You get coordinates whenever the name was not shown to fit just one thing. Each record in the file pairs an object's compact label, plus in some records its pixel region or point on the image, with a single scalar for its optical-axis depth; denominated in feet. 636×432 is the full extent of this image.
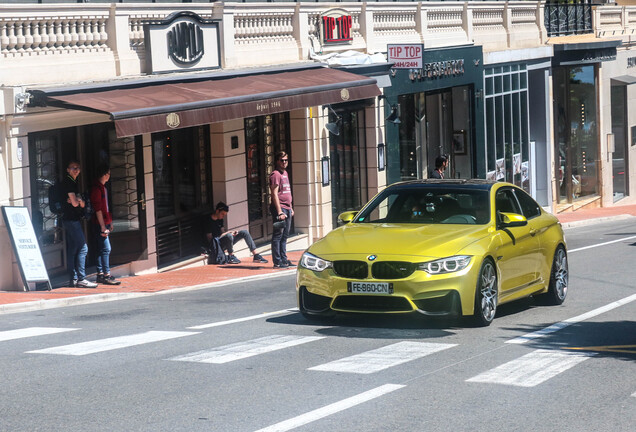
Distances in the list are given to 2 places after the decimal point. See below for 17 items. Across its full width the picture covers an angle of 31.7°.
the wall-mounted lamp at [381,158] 90.33
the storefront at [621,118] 134.72
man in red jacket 55.93
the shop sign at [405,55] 88.22
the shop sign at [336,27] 83.41
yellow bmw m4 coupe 37.32
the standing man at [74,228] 54.07
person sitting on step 69.72
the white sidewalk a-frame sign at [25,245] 52.85
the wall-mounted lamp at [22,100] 53.67
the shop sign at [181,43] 64.44
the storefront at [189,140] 56.85
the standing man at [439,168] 61.41
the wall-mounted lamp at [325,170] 82.94
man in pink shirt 63.93
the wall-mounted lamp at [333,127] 82.38
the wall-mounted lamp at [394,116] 90.84
